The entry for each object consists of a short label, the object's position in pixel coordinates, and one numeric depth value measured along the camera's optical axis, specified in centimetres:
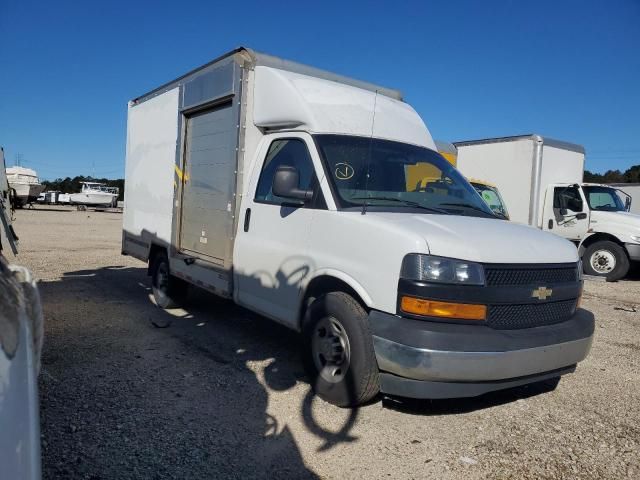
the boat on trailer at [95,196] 3759
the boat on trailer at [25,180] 1898
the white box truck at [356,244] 330
